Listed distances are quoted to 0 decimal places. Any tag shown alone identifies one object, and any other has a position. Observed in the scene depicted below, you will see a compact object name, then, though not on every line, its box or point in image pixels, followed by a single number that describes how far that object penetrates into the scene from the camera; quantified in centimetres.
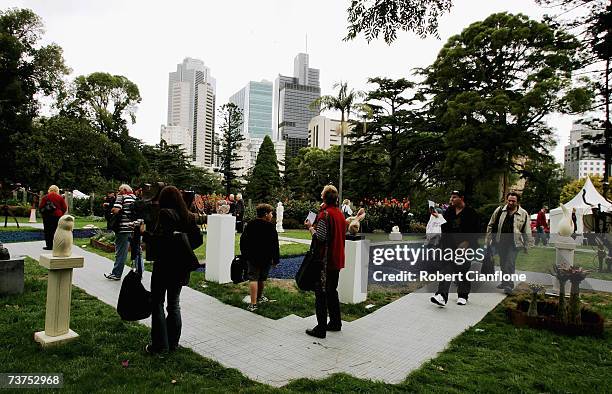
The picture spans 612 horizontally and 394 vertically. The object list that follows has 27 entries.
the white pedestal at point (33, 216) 1872
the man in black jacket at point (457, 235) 592
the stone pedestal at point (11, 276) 547
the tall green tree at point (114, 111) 3694
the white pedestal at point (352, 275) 598
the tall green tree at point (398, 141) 2473
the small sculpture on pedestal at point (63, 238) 379
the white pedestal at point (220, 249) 705
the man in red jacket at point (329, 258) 444
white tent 1343
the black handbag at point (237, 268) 598
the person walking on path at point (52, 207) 927
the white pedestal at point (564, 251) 510
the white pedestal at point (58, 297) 375
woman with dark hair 360
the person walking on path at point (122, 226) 663
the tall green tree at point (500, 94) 1859
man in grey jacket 662
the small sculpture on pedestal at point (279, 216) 1783
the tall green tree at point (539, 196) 3367
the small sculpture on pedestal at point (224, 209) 797
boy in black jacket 538
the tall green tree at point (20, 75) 2791
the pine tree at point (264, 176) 4222
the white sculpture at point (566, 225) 516
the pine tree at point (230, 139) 4291
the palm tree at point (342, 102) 2606
